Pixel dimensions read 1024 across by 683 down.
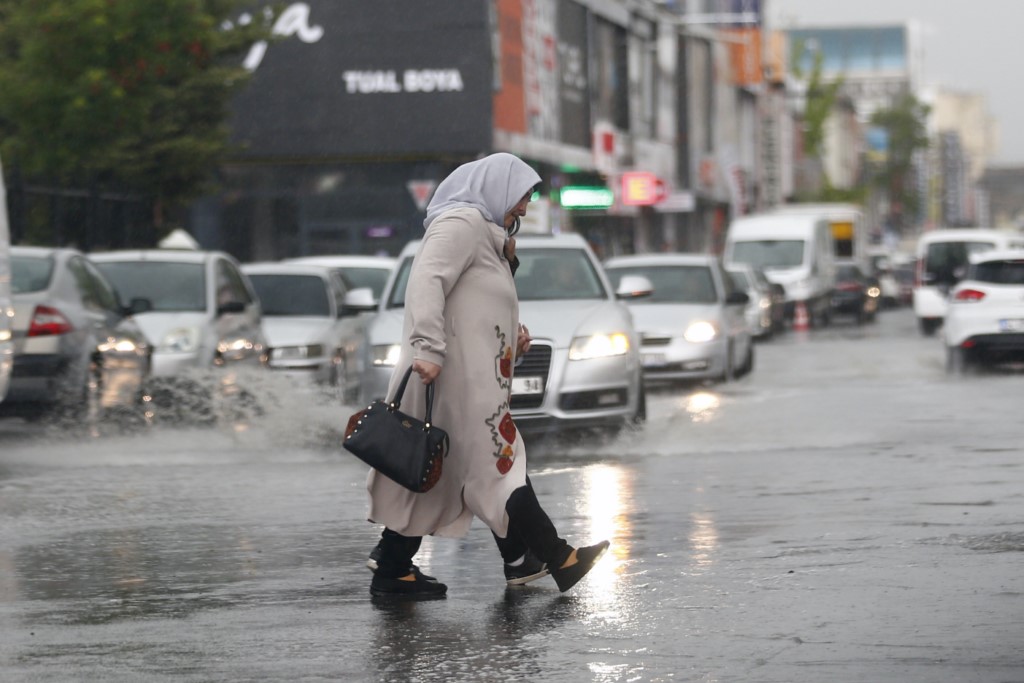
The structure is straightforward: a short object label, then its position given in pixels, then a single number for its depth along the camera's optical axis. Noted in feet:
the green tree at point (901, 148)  534.78
